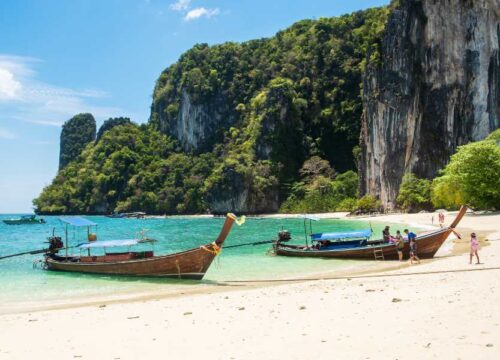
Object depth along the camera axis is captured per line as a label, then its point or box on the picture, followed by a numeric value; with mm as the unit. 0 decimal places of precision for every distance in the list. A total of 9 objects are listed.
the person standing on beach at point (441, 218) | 34594
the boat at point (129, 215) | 103875
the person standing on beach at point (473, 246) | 15255
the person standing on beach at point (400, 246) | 19992
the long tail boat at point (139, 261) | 17391
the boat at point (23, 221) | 89875
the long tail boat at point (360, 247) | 19562
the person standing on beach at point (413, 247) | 18672
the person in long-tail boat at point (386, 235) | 21639
